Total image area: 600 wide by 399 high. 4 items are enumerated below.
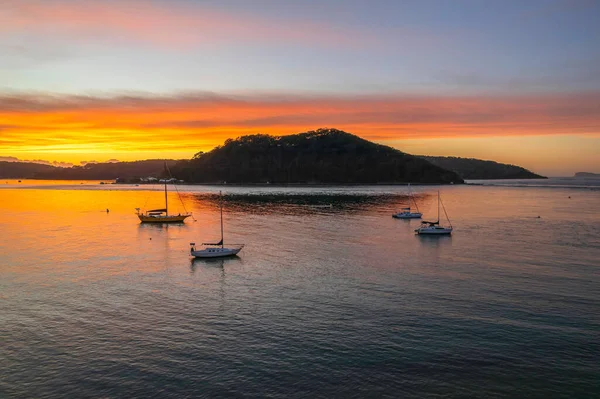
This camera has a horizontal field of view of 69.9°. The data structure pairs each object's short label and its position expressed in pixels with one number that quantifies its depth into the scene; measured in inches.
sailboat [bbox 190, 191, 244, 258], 2909.7
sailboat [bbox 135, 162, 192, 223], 5142.7
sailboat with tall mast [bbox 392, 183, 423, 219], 5433.1
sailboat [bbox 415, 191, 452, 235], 3956.7
